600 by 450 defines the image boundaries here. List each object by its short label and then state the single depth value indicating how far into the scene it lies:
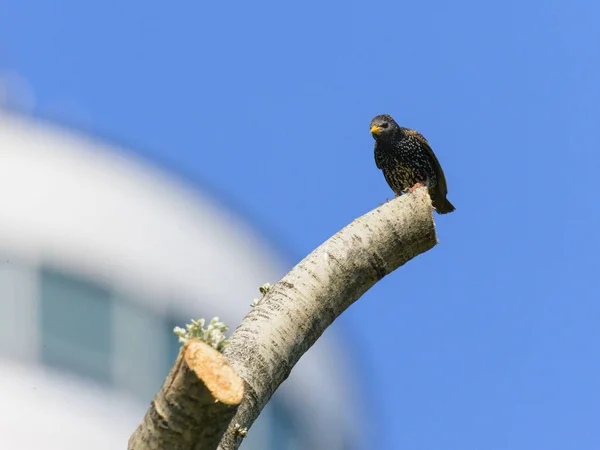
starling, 19.41
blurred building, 38.12
